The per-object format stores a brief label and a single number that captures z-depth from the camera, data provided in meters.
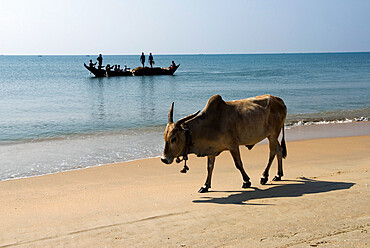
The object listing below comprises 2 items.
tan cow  7.32
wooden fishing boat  56.34
